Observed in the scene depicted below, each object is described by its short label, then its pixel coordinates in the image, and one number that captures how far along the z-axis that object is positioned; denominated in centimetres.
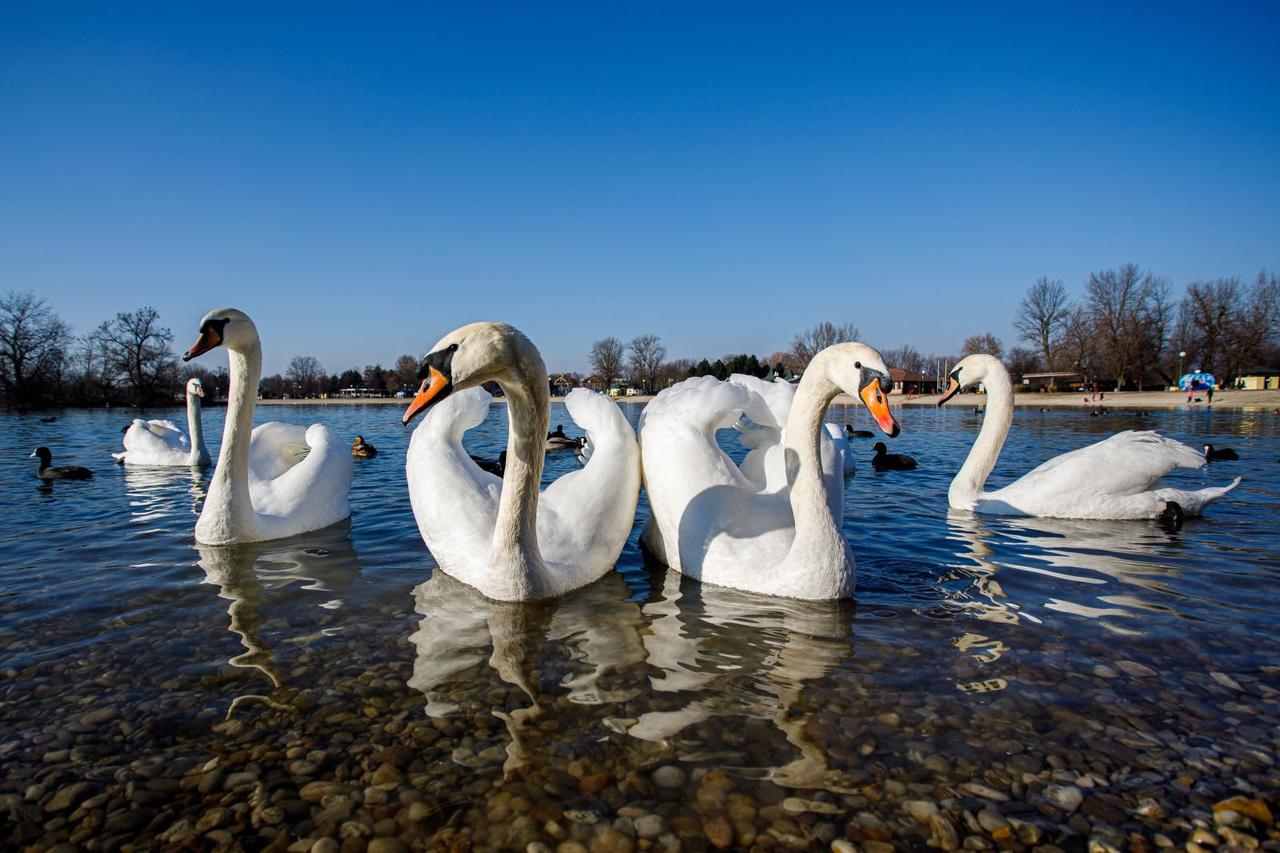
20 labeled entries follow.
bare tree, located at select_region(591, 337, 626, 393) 11631
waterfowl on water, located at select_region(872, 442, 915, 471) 1214
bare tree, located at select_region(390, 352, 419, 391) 12319
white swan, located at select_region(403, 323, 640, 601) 345
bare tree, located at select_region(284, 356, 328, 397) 12750
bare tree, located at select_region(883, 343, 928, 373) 13612
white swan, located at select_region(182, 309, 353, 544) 578
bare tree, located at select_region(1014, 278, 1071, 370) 7350
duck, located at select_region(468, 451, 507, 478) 1125
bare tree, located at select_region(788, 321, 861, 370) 9578
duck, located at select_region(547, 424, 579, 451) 1620
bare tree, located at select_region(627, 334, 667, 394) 11781
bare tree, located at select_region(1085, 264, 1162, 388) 6244
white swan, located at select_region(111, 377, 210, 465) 1182
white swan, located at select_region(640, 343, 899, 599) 437
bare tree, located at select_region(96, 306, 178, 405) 5938
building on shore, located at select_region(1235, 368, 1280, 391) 5434
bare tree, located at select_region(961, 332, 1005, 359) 9112
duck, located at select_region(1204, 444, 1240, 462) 1228
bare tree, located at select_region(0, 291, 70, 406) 5206
